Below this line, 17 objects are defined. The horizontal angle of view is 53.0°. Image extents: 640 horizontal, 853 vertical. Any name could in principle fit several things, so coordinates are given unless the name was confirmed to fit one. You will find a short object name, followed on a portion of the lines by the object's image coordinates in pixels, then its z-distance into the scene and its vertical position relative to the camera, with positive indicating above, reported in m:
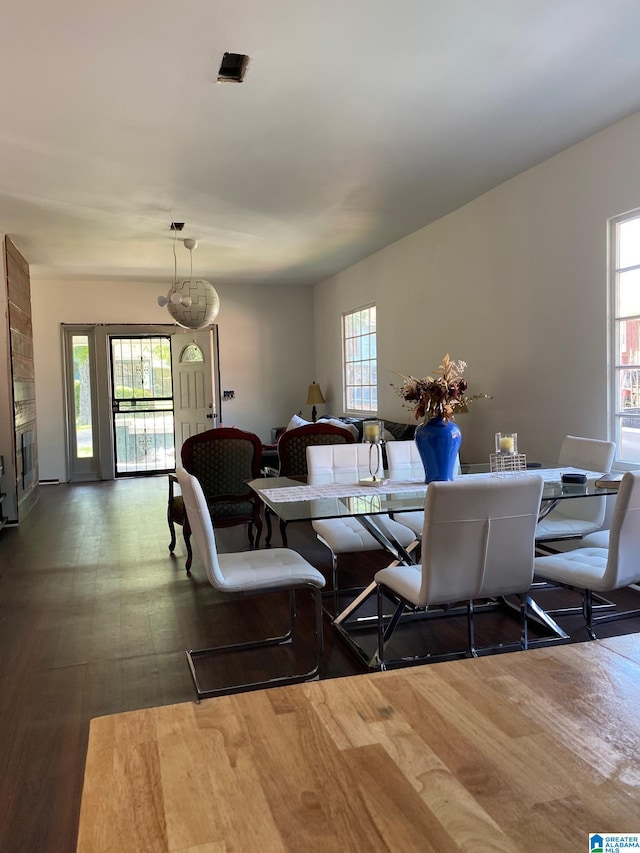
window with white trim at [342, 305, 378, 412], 8.13 +0.40
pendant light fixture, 6.16 +0.87
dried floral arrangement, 3.25 -0.02
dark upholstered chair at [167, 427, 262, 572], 4.65 -0.57
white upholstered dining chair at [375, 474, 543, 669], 2.44 -0.60
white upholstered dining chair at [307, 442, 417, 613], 3.41 -0.49
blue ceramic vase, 3.24 -0.29
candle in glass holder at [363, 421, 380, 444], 3.35 -0.22
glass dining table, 2.73 -0.50
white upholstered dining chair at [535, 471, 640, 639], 2.56 -0.71
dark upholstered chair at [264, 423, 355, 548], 4.98 -0.39
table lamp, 9.59 -0.07
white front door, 9.45 +0.15
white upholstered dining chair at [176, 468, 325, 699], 2.64 -0.77
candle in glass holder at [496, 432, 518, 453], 3.37 -0.29
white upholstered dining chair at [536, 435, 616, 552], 3.46 -0.69
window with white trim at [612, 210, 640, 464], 3.99 +0.32
